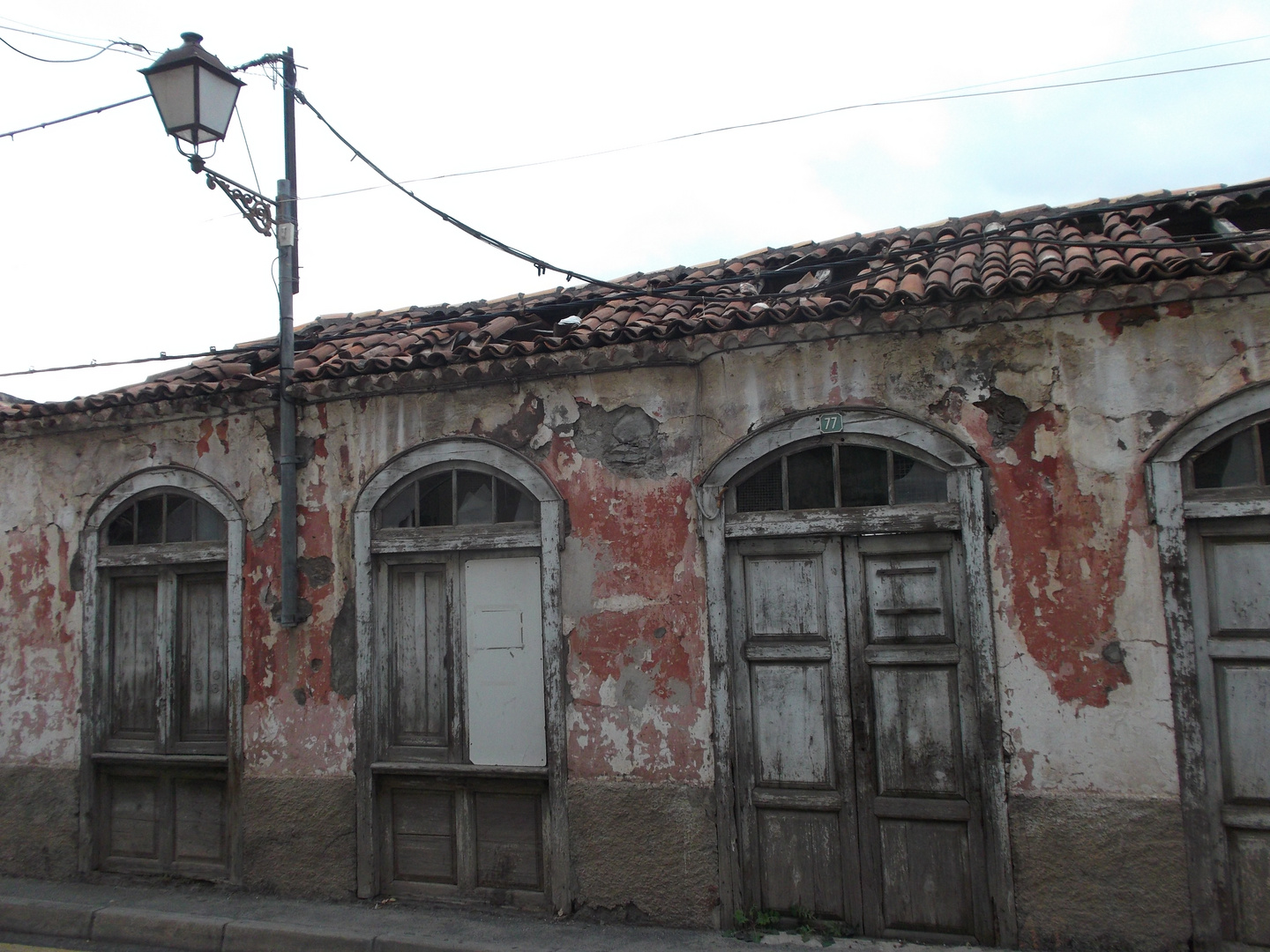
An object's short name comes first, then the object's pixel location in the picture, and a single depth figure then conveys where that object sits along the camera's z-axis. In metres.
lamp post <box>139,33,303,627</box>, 5.76
